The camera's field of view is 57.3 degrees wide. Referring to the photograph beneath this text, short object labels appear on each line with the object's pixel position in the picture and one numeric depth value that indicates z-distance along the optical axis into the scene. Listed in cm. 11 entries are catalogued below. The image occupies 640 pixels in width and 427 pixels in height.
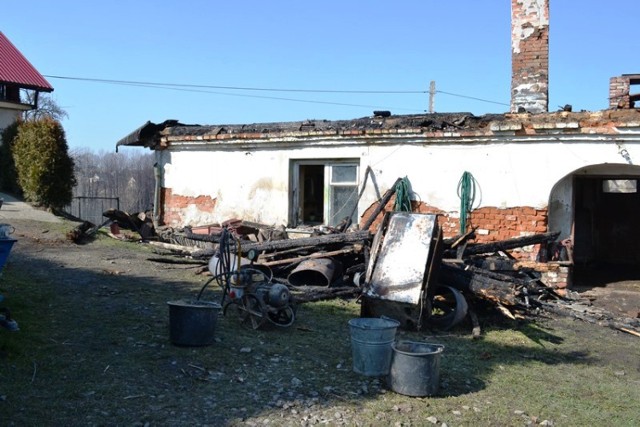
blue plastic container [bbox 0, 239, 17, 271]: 630
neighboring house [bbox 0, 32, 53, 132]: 2445
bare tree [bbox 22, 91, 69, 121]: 3909
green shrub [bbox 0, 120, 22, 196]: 1873
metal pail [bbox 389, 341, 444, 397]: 541
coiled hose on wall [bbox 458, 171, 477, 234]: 1161
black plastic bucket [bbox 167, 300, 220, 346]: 625
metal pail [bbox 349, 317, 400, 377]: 583
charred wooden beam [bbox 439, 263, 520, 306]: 832
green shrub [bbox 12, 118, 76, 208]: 1662
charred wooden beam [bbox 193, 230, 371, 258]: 1001
